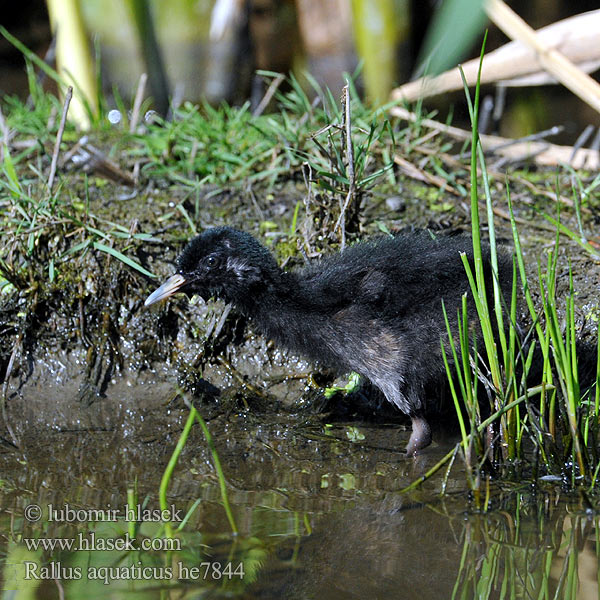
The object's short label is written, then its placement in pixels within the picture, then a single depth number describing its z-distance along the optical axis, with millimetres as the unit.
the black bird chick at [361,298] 6301
